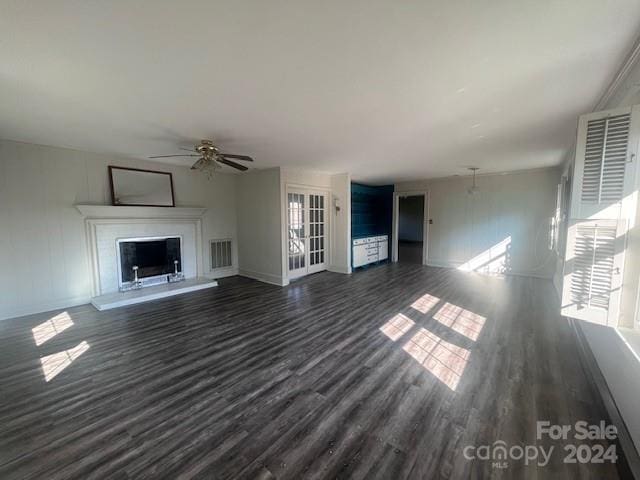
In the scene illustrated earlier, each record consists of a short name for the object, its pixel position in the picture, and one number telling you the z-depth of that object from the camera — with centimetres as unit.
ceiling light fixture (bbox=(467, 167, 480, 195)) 640
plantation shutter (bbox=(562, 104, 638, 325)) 179
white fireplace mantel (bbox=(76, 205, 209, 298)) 440
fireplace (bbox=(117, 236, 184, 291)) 474
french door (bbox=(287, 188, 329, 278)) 584
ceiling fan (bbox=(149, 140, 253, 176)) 340
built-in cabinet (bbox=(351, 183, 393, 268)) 702
